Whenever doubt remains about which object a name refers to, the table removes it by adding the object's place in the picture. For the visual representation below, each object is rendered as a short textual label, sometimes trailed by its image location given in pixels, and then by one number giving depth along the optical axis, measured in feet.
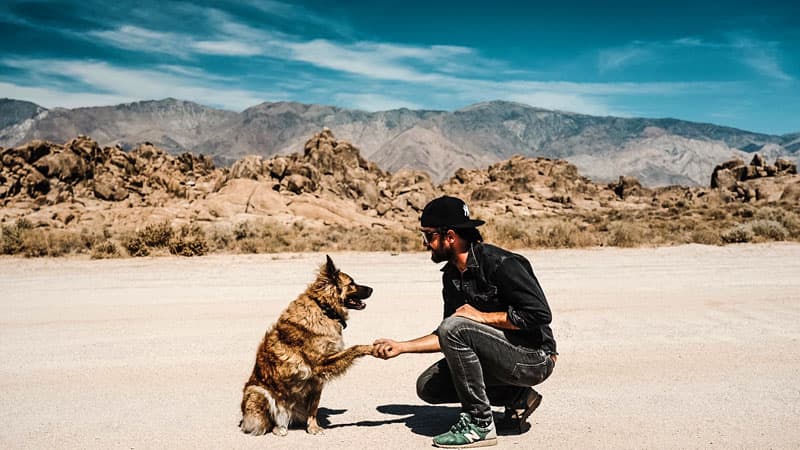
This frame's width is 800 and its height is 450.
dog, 16.46
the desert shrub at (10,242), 62.85
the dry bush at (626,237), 71.20
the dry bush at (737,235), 71.15
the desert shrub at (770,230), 72.90
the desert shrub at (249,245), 67.87
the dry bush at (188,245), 63.46
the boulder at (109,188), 120.26
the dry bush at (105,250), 61.46
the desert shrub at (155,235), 65.57
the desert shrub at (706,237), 71.56
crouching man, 15.30
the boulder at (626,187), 211.20
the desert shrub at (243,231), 79.66
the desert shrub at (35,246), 61.93
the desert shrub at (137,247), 63.31
